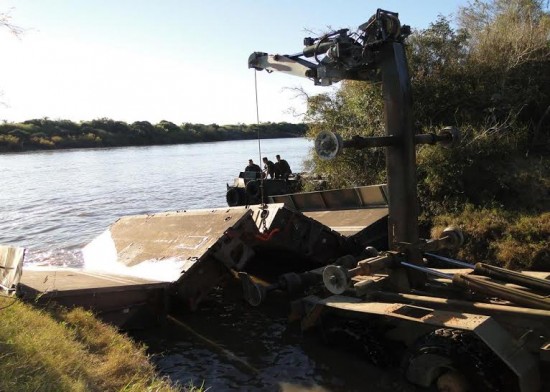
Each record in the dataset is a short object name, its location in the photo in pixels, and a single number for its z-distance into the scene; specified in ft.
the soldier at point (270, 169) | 64.23
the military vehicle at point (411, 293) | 17.48
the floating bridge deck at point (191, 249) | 26.02
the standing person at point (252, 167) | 66.54
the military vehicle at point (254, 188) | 59.06
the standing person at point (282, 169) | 64.44
